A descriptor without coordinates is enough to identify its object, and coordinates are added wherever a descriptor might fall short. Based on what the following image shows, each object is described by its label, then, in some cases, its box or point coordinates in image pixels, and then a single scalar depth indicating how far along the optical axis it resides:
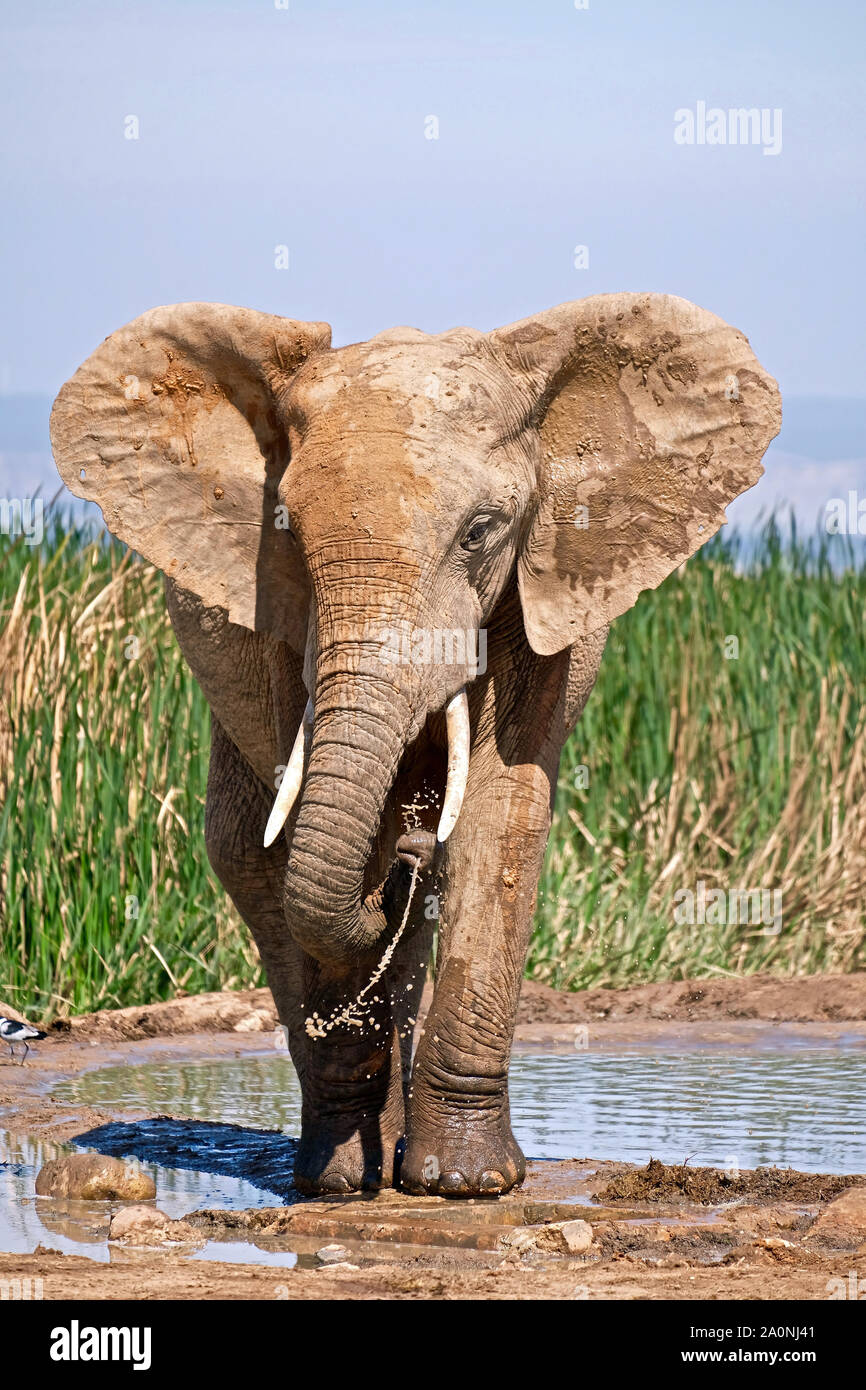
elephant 9.97
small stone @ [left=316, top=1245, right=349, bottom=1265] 9.45
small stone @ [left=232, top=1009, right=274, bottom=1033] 16.25
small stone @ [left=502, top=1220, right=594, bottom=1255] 9.53
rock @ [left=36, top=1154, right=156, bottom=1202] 10.95
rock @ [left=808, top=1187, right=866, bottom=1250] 9.65
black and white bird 12.69
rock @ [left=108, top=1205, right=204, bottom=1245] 9.77
